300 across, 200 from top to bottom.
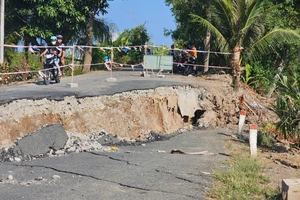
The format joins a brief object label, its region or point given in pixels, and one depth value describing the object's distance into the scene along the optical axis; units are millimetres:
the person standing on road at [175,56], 23234
